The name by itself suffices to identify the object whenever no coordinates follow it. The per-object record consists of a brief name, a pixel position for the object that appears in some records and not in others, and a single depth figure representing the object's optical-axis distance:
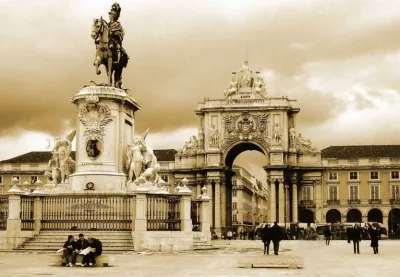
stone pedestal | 27.31
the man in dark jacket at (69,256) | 19.42
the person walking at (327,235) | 48.62
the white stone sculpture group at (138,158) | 27.84
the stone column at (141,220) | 26.24
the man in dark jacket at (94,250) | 19.41
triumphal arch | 90.88
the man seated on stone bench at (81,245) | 19.41
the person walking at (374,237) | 28.77
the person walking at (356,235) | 30.70
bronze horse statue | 28.69
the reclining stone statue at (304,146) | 93.94
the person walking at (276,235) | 26.11
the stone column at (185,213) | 27.77
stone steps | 25.91
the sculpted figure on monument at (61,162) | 28.38
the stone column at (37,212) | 27.39
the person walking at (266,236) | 27.09
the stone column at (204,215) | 30.86
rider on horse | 28.92
